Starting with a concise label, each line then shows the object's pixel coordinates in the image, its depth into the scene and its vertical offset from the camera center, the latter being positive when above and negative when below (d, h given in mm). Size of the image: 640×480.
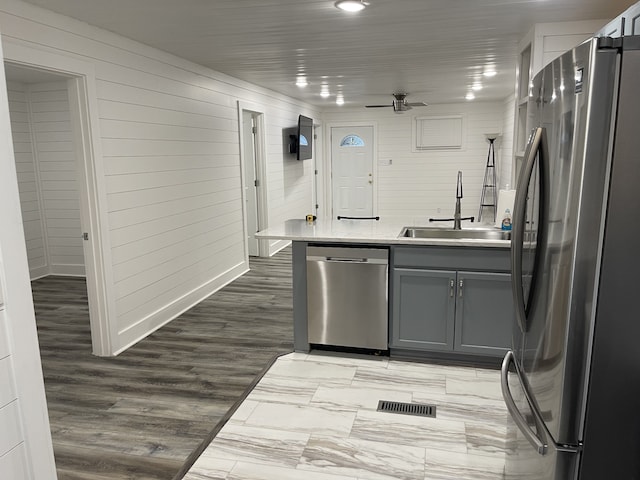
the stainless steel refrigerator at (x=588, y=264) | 1210 -279
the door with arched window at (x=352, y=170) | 9641 -166
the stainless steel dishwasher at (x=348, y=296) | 3414 -959
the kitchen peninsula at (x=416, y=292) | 3215 -900
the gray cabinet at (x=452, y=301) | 3201 -944
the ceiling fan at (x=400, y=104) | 6363 +740
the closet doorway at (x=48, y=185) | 5673 -249
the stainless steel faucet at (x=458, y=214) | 3396 -391
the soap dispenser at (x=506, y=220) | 3556 -436
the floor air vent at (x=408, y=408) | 2789 -1436
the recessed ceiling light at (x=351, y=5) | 2838 +927
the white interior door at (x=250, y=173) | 6637 -143
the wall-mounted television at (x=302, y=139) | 7703 +370
